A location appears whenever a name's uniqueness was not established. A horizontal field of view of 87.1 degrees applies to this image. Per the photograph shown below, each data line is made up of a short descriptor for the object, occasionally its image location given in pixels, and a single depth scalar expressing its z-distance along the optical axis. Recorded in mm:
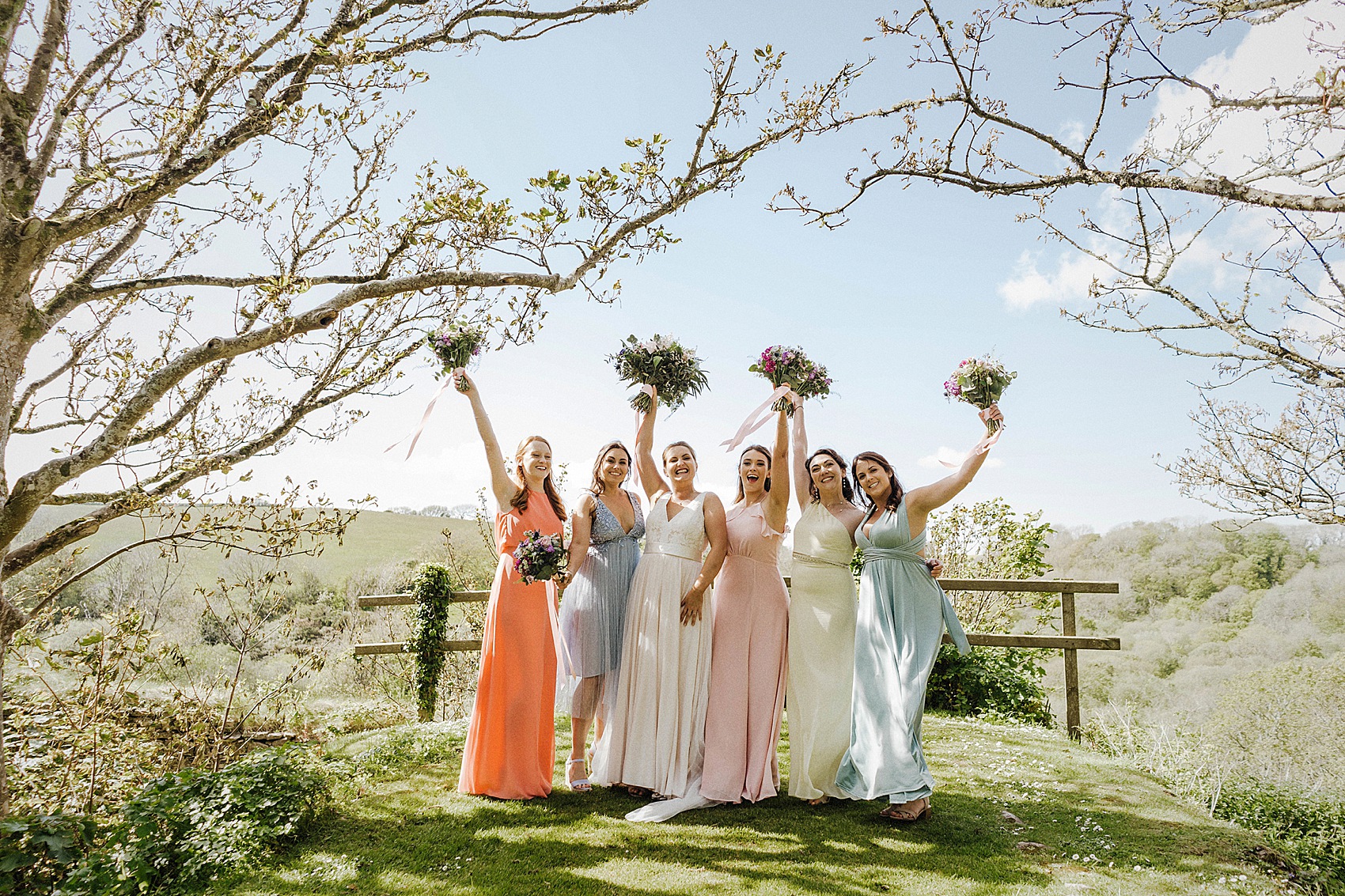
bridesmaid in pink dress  5168
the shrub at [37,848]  3215
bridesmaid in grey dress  5496
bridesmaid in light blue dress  4785
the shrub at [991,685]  8977
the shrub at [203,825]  3693
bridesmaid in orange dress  5215
